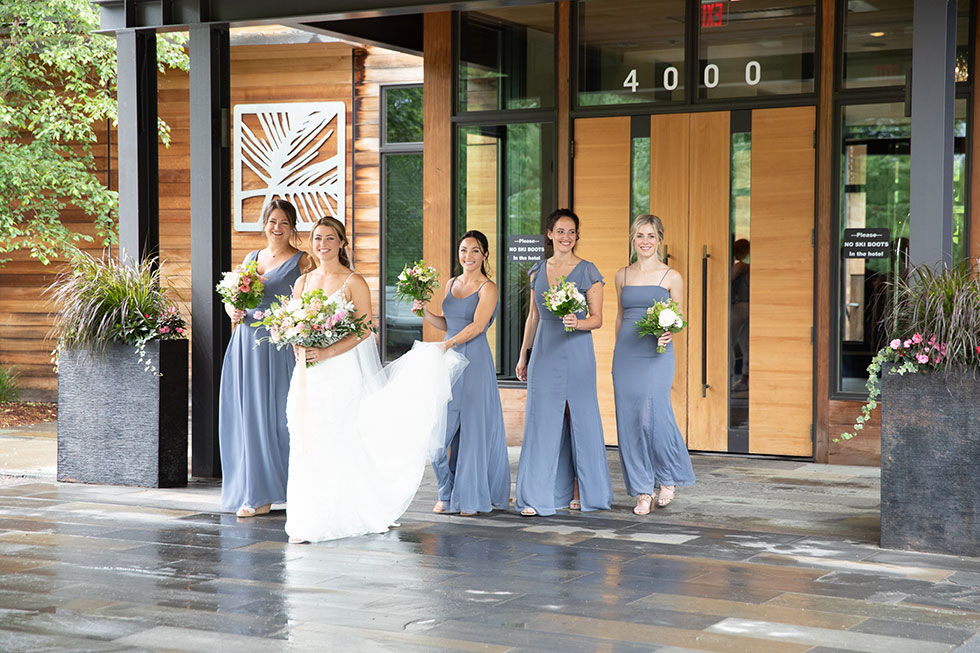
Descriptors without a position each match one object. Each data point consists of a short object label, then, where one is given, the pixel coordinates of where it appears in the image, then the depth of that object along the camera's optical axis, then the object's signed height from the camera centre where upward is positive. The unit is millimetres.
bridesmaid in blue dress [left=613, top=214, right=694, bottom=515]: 14187 -1142
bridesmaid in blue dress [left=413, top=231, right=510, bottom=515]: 14039 -1276
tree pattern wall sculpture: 24984 +425
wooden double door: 17875 -381
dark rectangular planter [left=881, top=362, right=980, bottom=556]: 11352 -1267
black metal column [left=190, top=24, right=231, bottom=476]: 16016 -59
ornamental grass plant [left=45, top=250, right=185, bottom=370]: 15422 -729
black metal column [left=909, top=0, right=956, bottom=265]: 11844 +328
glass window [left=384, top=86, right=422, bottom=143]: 24375 +880
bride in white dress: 12695 -1233
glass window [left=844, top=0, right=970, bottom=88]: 16922 +1144
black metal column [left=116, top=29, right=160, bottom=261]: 16297 +390
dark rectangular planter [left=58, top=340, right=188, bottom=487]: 15453 -1426
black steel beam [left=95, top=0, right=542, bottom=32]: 14645 +1235
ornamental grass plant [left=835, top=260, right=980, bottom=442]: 11320 -598
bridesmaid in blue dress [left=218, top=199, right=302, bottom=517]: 14180 -1227
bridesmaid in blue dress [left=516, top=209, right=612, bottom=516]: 14172 -1187
